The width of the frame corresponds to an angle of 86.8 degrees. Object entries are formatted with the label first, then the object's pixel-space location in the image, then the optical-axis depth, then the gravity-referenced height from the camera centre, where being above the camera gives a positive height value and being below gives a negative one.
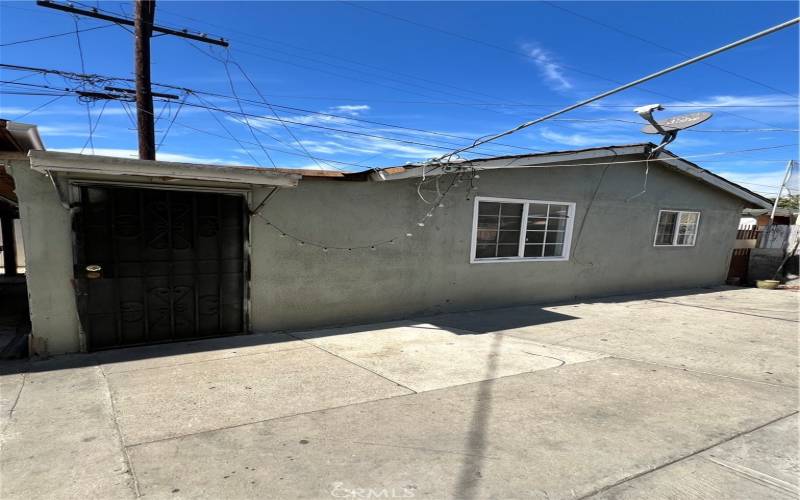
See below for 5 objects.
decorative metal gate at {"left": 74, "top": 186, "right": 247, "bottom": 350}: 5.07 -0.95
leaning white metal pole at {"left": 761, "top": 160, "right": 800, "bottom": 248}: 13.66 +1.63
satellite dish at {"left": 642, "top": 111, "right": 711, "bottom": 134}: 7.67 +1.87
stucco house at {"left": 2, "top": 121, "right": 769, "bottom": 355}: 4.87 -0.59
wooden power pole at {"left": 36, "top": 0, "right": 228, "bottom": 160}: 9.27 +2.72
